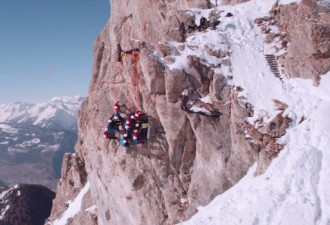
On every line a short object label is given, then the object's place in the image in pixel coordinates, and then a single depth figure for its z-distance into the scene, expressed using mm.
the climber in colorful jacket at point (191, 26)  27641
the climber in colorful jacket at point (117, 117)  25828
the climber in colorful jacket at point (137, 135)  24562
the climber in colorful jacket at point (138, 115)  24861
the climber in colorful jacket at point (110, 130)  25745
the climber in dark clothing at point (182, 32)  27422
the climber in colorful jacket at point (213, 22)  28078
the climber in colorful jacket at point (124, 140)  25072
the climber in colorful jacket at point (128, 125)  24734
